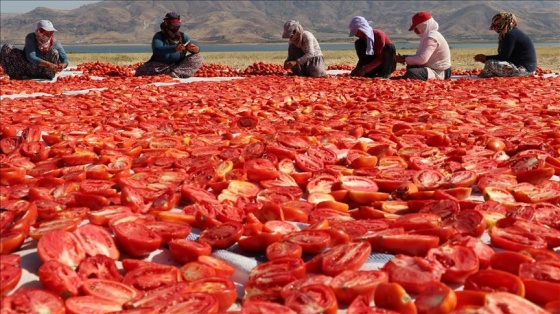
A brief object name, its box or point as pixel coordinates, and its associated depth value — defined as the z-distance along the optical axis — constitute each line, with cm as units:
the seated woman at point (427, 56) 1141
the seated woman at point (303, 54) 1255
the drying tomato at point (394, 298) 192
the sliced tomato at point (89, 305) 194
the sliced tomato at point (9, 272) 208
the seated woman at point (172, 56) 1246
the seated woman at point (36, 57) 1133
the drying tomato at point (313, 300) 193
